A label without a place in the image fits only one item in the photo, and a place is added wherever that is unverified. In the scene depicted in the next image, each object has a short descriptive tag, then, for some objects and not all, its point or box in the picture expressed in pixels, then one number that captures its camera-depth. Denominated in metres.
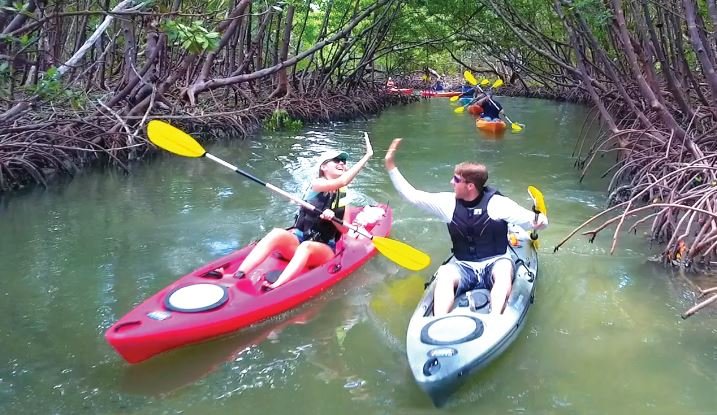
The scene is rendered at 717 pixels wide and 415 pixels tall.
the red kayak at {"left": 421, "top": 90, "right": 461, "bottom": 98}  23.39
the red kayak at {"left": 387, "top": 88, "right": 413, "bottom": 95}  20.44
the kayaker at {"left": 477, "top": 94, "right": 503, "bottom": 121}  12.05
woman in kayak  3.76
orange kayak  11.70
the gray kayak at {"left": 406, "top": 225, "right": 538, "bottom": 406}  2.64
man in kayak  3.35
